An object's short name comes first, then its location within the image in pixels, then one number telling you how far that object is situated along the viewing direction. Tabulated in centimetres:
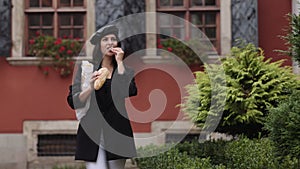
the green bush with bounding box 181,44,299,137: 718
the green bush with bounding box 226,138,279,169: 486
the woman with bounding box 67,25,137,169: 480
